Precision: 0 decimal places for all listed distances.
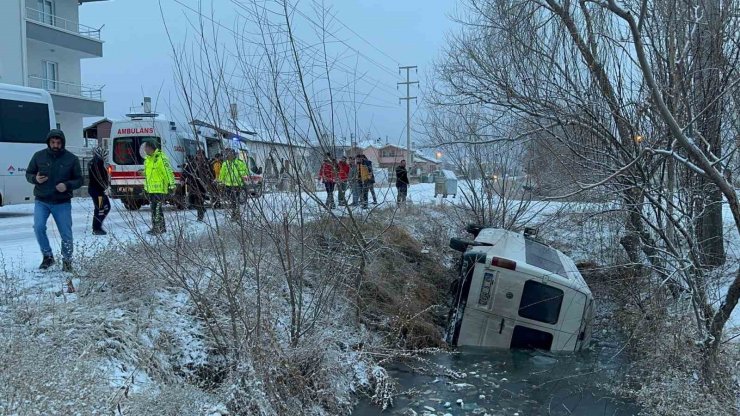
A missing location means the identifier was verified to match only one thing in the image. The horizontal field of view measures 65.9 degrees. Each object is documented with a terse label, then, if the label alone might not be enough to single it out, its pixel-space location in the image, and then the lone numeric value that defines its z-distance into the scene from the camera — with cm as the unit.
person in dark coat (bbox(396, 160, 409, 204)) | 1420
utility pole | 3797
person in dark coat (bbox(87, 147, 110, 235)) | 930
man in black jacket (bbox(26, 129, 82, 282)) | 664
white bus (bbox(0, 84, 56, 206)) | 1365
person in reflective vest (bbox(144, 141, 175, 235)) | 922
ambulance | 1592
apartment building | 2361
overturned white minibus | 675
